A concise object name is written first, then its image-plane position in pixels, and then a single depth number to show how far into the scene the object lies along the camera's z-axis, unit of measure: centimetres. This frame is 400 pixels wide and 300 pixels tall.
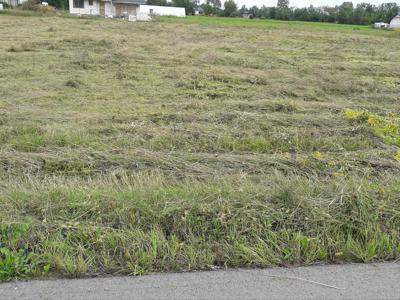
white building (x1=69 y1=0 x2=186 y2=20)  4116
